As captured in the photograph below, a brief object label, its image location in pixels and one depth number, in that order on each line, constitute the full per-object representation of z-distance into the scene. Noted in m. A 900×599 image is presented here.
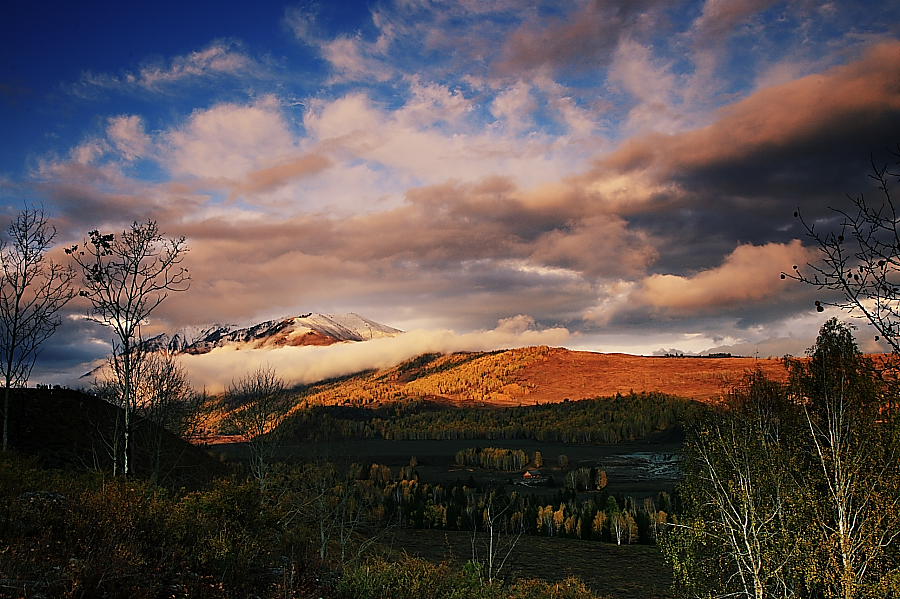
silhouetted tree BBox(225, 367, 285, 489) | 38.18
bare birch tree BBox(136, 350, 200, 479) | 32.84
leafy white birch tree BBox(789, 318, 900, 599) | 21.81
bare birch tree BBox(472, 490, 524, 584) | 77.69
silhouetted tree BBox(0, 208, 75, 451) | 24.86
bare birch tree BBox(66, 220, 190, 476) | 21.23
